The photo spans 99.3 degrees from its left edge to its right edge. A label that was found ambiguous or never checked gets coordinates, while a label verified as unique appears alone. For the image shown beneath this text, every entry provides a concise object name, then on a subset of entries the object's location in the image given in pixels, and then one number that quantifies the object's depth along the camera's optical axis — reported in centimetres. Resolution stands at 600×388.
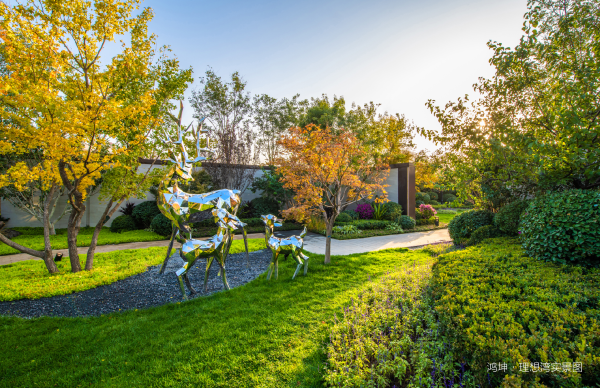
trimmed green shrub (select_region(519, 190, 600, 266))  342
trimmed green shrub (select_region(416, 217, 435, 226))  1362
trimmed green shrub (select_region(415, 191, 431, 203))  2307
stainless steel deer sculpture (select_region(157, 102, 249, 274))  397
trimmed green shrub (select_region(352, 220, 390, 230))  1160
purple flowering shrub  1332
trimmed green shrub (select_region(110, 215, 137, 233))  1083
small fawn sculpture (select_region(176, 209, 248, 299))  384
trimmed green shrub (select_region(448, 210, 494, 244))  695
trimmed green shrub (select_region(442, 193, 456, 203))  2511
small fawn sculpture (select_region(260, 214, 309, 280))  485
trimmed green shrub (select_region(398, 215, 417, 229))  1218
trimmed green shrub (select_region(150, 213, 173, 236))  955
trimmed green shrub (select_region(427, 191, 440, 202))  2577
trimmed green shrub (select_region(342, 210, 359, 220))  1277
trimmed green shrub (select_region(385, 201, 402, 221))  1269
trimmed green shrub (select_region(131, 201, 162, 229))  1097
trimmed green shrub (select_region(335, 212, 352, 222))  1219
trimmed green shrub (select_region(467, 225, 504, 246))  619
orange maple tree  573
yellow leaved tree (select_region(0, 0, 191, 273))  423
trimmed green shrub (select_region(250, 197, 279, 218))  1284
